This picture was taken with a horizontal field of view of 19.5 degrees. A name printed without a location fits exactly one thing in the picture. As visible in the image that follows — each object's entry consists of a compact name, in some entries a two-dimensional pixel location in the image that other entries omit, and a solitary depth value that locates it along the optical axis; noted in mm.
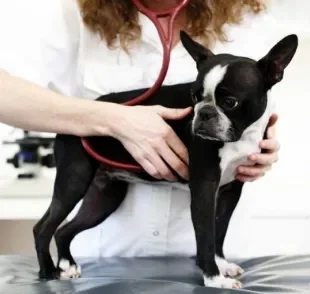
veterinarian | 1487
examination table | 1366
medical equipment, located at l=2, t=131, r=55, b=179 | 2688
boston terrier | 1367
